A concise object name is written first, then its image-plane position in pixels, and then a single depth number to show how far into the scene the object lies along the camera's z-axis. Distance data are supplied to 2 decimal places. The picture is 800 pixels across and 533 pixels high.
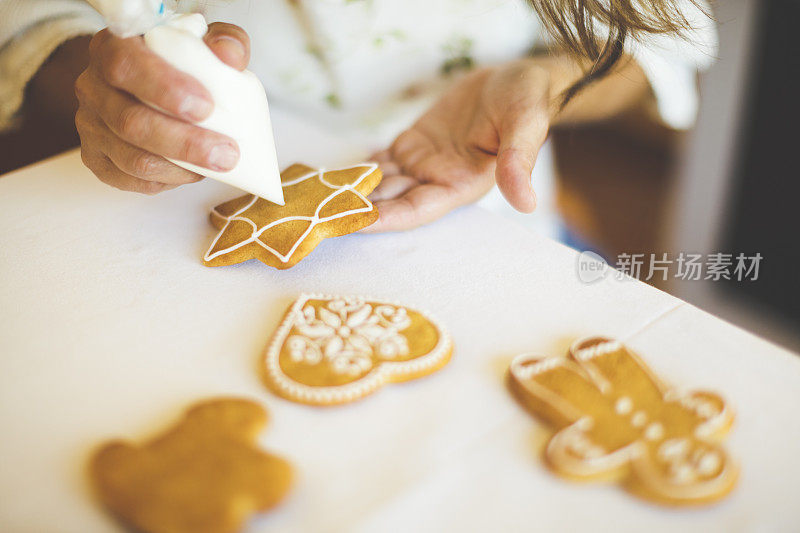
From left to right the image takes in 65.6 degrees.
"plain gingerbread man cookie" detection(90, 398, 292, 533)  0.42
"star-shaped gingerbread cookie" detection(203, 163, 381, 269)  0.66
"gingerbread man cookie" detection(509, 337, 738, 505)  0.44
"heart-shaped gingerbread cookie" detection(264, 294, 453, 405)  0.52
